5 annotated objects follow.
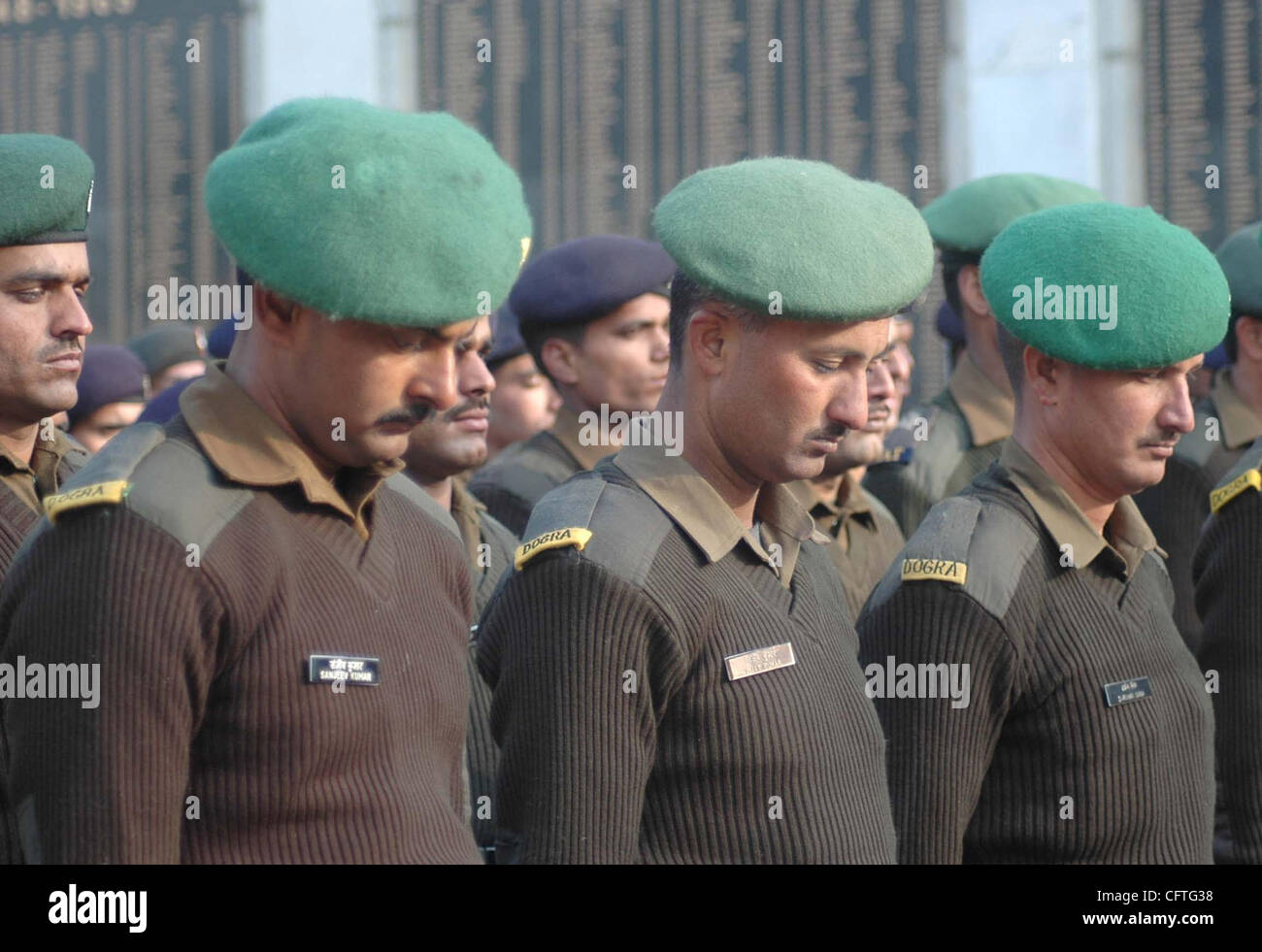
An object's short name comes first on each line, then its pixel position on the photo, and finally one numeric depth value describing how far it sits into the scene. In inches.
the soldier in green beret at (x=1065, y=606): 220.1
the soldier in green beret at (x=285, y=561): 154.6
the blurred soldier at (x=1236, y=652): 261.7
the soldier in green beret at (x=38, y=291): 246.2
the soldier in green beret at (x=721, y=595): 192.1
